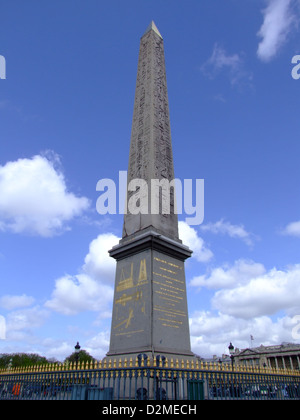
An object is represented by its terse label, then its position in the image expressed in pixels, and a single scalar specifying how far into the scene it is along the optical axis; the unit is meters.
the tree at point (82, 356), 70.16
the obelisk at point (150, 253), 9.64
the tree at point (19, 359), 67.12
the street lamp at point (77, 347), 19.25
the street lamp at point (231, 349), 19.75
